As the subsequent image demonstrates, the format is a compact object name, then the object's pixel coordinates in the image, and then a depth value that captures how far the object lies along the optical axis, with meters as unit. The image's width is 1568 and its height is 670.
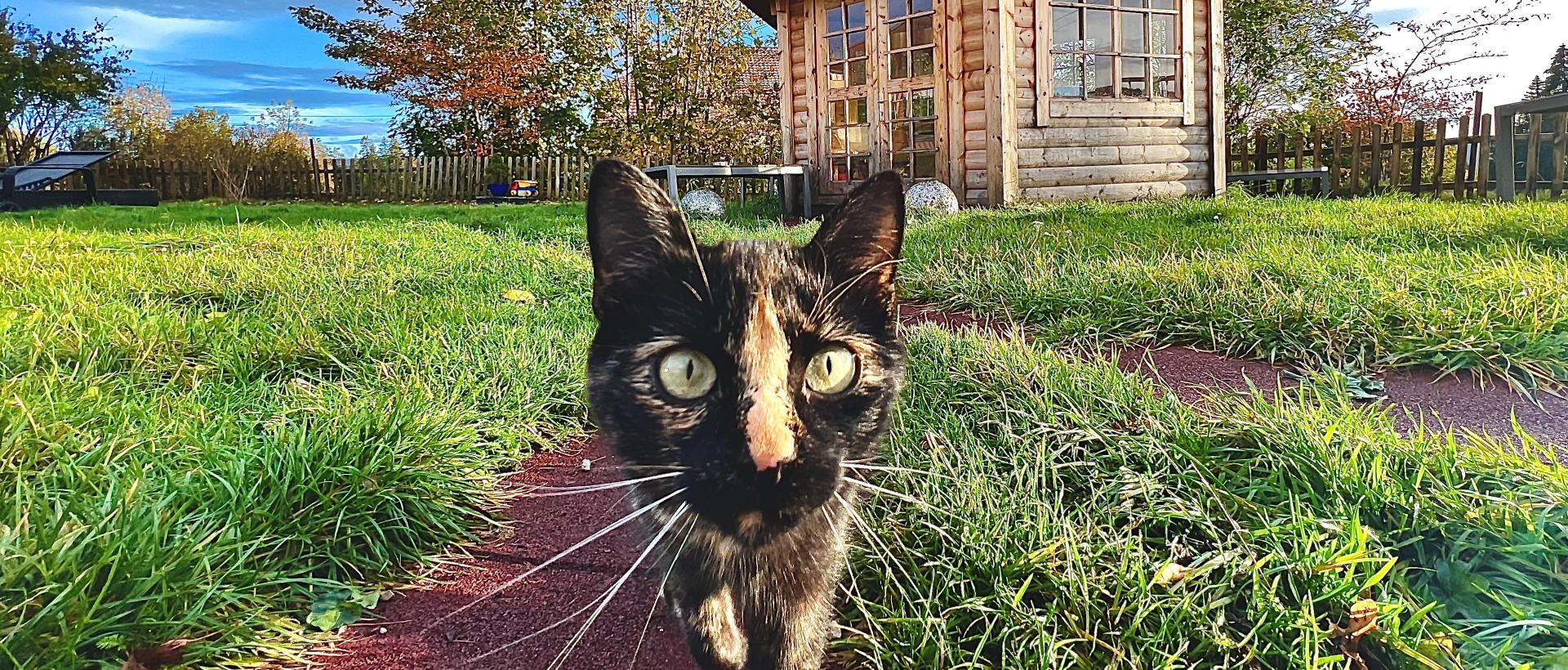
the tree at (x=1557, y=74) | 16.91
